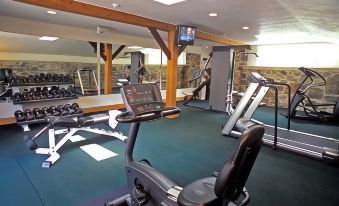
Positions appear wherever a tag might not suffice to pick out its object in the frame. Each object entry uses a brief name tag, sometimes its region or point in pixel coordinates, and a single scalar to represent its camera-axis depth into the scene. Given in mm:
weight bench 2804
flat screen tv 4695
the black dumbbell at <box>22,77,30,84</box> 4270
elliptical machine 5207
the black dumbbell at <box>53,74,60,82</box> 4627
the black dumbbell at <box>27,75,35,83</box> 4342
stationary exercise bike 1025
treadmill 3314
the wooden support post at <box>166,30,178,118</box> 4934
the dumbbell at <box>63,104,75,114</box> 4106
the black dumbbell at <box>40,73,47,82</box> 4486
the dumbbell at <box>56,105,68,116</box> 3995
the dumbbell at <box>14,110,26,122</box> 3570
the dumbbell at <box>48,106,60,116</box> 3933
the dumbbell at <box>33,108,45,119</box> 3766
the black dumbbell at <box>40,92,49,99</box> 4235
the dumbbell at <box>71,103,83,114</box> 4199
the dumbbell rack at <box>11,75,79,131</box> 3984
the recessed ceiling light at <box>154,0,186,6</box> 3049
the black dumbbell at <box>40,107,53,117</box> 3862
